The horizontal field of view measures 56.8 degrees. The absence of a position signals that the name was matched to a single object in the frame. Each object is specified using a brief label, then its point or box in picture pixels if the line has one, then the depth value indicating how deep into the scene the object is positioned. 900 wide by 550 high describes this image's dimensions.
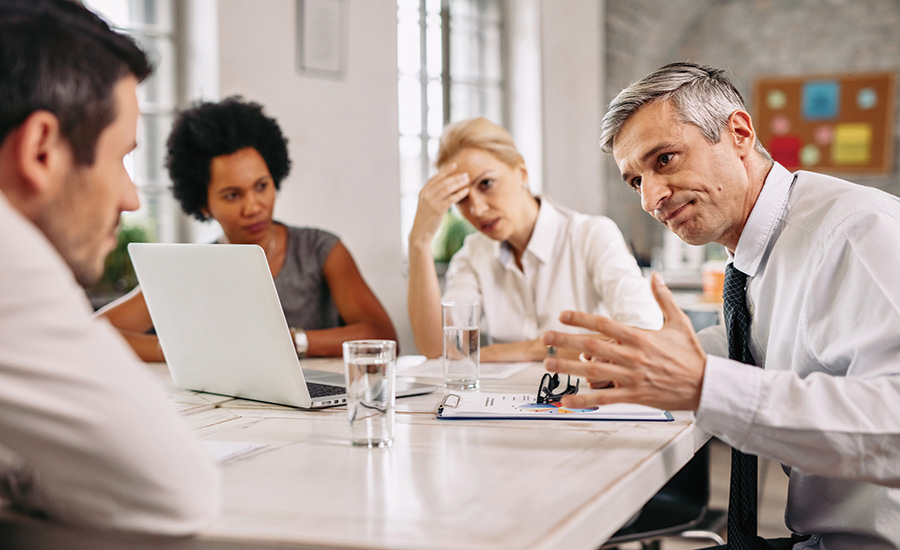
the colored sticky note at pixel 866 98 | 7.16
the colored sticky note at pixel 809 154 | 7.34
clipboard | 1.22
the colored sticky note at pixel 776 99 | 7.35
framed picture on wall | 3.63
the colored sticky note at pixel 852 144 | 7.22
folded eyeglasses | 1.36
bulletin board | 7.16
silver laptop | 1.26
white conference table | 0.74
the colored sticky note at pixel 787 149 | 7.37
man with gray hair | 0.98
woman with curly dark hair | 2.33
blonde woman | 2.36
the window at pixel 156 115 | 3.44
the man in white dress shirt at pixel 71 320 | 0.66
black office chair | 1.74
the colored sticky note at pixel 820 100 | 7.27
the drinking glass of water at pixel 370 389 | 1.07
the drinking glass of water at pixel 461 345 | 1.54
